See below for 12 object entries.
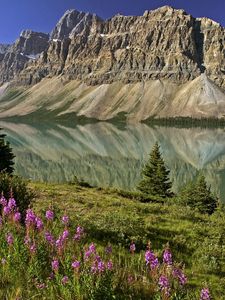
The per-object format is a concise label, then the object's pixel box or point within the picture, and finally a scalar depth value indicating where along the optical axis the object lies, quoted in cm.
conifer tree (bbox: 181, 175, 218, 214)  4669
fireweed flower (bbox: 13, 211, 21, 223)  815
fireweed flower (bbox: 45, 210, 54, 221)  826
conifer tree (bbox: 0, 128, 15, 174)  4186
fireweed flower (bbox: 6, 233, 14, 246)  732
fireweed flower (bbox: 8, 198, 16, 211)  846
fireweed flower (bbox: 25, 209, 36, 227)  783
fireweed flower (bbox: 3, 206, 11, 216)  854
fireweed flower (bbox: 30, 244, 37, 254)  717
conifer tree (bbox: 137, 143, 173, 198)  5434
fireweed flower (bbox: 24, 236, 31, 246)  739
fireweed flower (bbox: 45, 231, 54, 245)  761
